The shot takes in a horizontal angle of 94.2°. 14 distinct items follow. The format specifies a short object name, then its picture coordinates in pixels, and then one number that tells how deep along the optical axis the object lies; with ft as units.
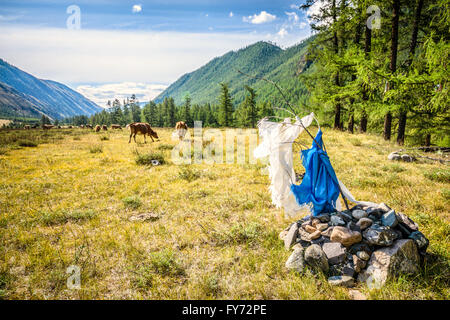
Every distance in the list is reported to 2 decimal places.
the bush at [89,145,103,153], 46.80
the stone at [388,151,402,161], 31.40
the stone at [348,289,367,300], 9.15
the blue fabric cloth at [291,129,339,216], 12.41
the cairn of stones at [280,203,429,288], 9.87
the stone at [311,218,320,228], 12.55
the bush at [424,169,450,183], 22.70
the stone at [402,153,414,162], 30.37
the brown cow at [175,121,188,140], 62.63
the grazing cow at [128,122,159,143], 60.13
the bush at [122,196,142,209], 19.95
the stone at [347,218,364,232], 11.14
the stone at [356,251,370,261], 10.25
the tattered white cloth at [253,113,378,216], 12.66
